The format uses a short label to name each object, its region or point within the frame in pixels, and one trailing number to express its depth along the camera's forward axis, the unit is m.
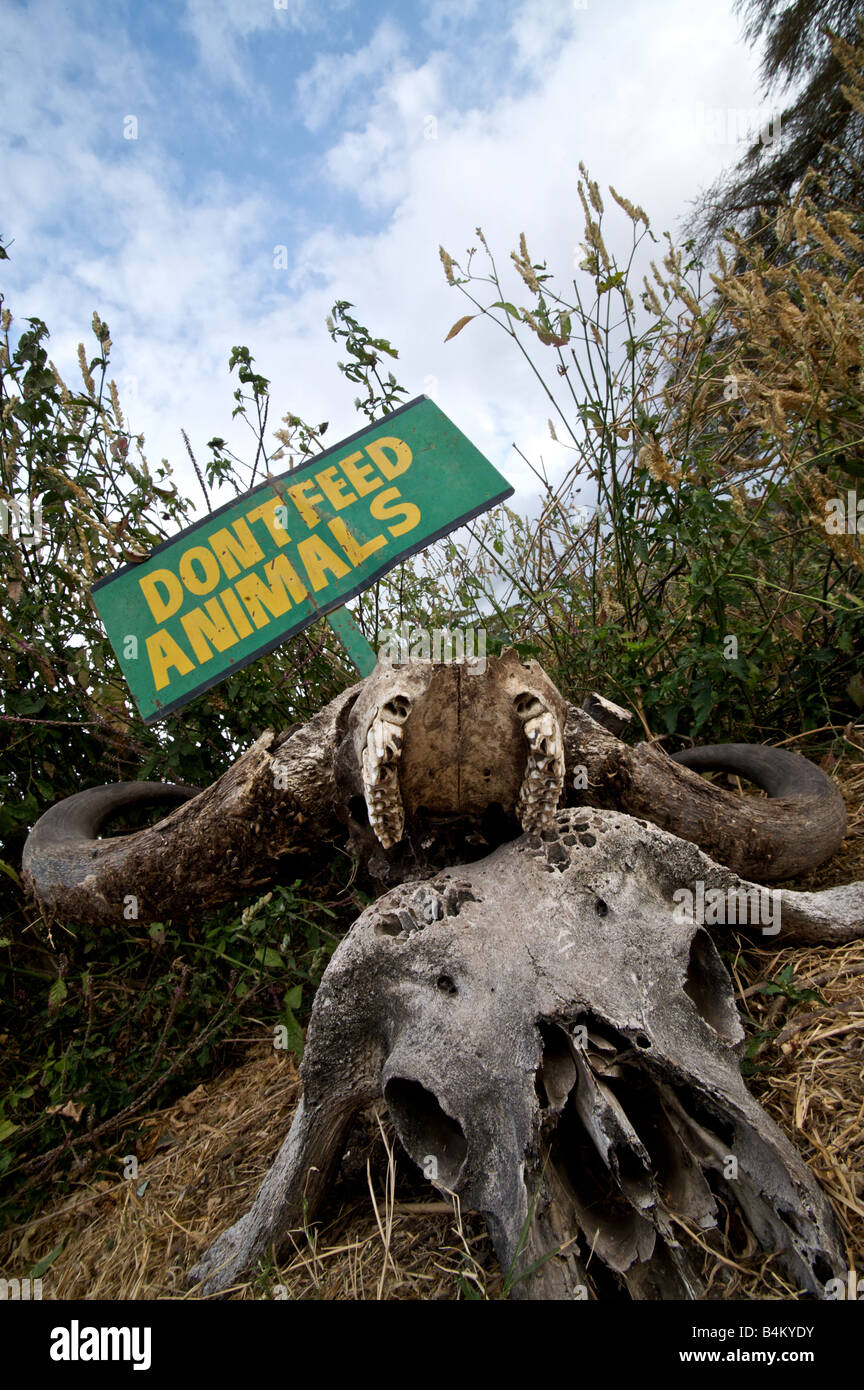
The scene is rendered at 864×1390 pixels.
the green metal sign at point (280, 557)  0.77
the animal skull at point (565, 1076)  0.36
